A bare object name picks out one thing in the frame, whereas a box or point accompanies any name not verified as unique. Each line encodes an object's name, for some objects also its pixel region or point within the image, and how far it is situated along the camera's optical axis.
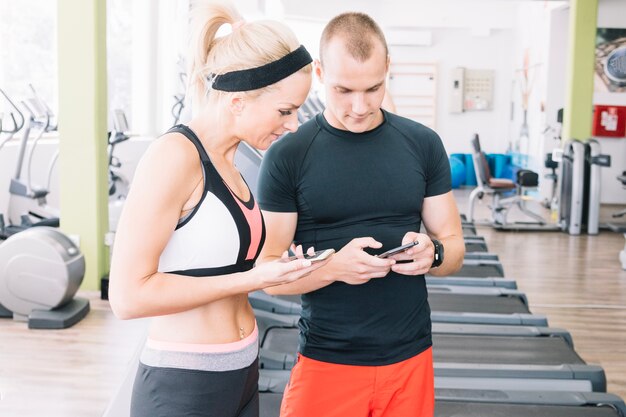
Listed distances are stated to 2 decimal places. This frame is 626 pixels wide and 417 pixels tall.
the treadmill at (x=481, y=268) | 5.23
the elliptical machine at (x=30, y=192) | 6.27
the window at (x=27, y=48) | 7.15
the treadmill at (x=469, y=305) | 3.99
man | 1.64
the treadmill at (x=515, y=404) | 2.65
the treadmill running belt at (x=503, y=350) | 3.33
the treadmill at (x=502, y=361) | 3.03
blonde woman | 1.19
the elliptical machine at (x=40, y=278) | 4.46
